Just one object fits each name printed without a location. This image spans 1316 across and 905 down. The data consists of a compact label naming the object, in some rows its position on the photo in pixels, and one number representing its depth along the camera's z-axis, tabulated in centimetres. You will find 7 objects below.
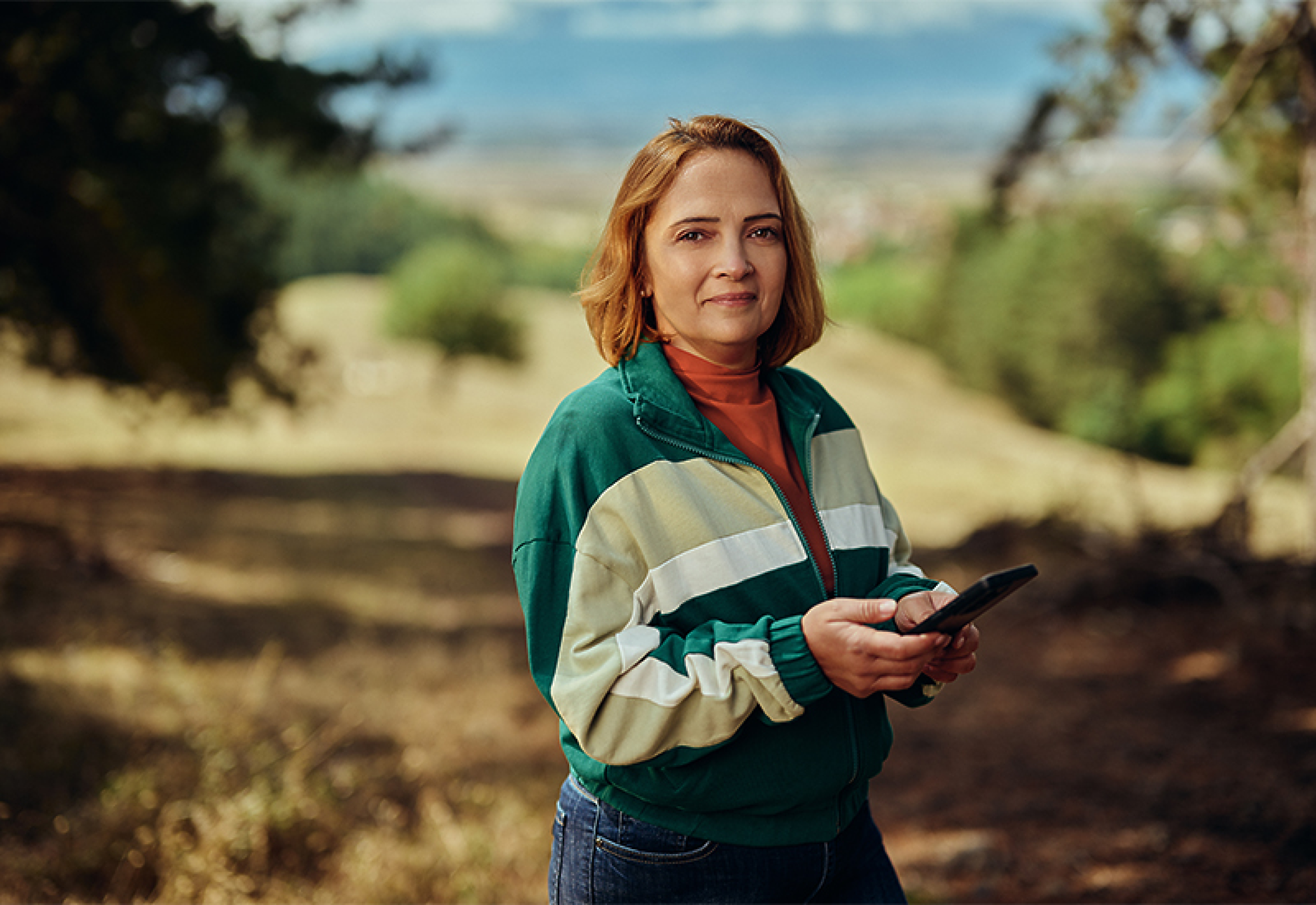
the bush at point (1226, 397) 3116
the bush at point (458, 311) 3897
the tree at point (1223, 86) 675
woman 149
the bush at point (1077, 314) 3525
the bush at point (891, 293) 5200
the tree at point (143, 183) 661
